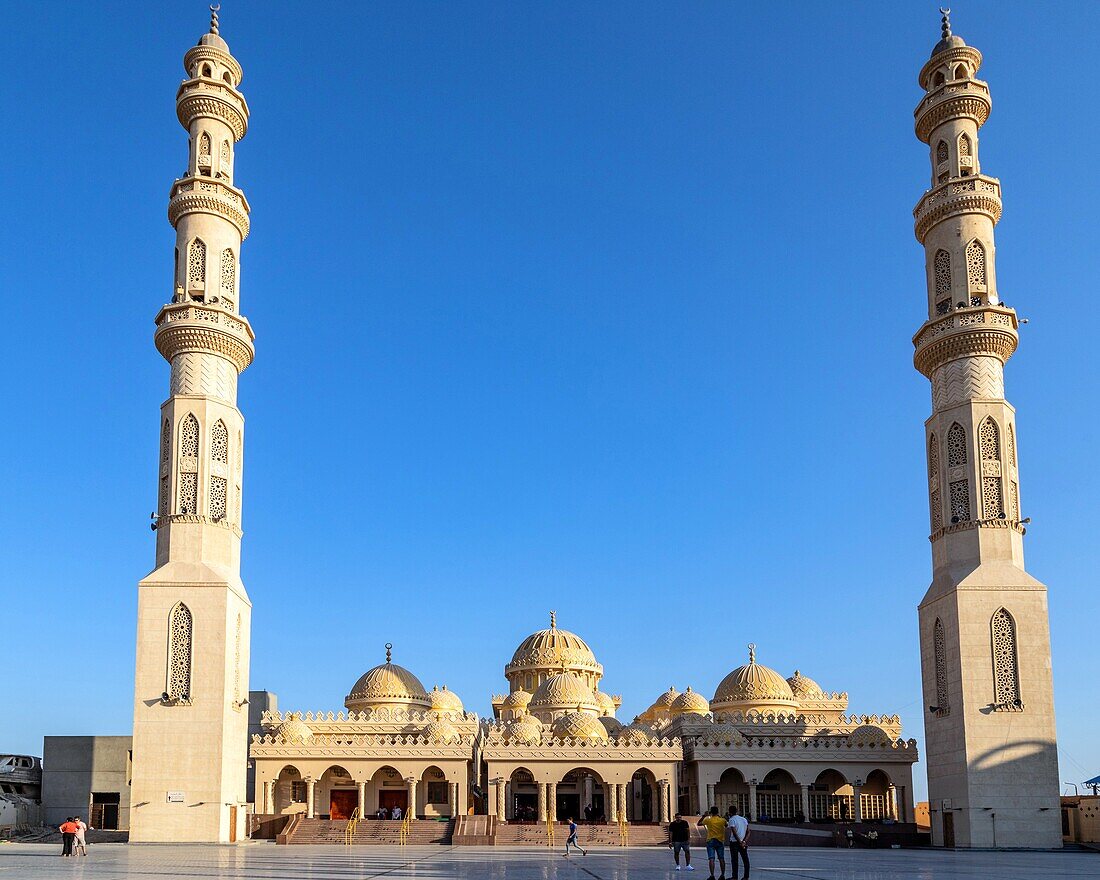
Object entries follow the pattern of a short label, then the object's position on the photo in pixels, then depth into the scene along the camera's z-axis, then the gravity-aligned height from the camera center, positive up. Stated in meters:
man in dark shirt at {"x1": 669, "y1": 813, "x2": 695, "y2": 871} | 21.84 -2.36
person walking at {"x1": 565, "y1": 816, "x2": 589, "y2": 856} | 30.50 -3.32
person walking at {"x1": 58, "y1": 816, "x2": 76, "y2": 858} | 26.64 -2.77
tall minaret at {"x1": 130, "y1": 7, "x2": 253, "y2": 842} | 35.31 +5.30
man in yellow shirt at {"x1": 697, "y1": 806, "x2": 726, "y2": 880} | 18.29 -1.98
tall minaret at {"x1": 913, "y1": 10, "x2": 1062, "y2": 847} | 35.06 +4.46
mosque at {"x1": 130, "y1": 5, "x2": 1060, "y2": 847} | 35.47 +0.28
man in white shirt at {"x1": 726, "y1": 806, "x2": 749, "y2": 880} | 17.88 -1.94
